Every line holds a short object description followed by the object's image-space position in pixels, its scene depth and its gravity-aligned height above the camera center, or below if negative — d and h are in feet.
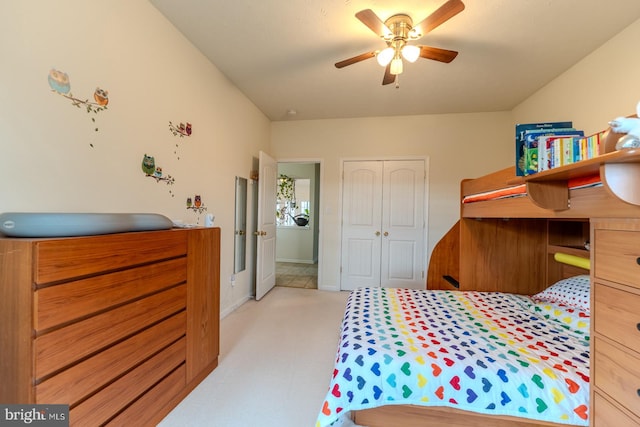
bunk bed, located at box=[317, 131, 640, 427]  2.83 -0.79
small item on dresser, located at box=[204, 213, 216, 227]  6.65 -0.15
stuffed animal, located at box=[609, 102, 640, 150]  2.56 +0.93
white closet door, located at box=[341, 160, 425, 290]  12.15 -0.33
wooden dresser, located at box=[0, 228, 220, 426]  2.86 -1.52
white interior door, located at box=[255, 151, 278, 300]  10.88 -0.47
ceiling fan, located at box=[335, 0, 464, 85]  5.24 +3.99
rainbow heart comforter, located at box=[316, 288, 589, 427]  3.69 -2.29
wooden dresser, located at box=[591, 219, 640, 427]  2.81 -1.20
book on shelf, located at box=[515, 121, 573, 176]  4.29 +1.37
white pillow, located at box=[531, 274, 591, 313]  5.55 -1.73
